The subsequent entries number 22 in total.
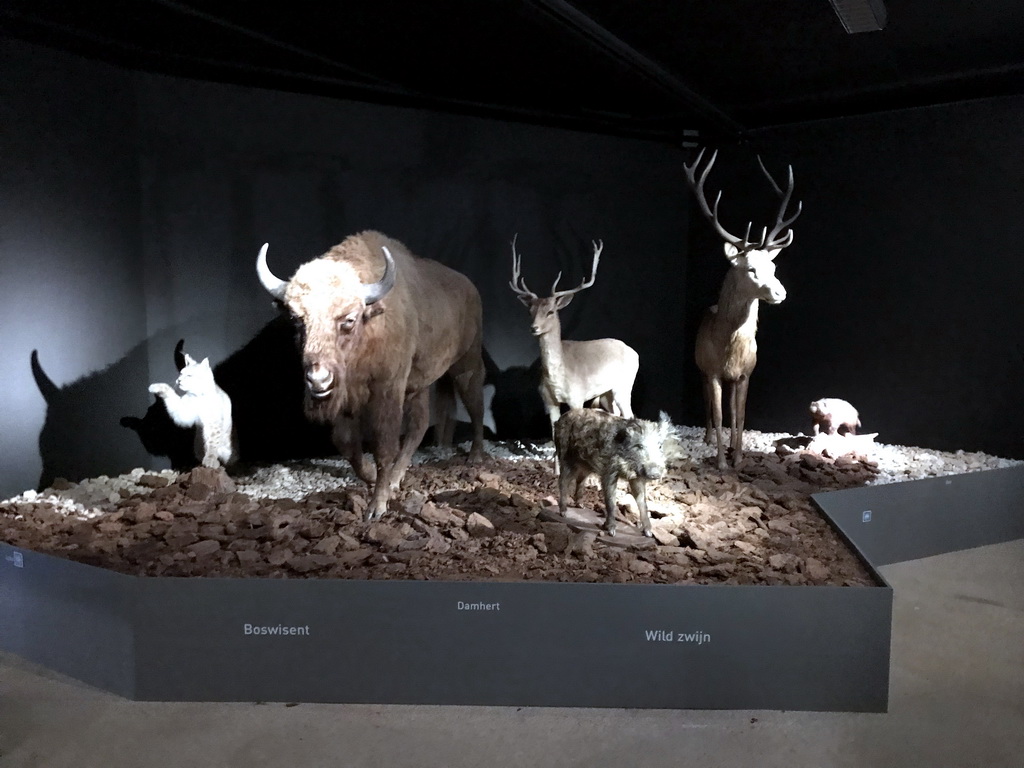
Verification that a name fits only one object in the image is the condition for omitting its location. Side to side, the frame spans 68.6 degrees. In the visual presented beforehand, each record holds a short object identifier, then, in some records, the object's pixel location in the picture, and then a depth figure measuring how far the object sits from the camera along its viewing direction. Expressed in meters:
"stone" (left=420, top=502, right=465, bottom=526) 3.95
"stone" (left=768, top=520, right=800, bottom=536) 4.00
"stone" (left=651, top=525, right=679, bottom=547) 3.71
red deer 4.89
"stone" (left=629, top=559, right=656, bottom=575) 3.32
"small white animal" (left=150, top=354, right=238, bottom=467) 4.86
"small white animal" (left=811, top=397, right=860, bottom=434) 5.96
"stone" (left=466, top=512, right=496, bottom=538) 3.86
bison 3.68
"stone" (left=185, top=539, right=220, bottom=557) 3.55
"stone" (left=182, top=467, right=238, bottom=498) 4.68
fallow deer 5.23
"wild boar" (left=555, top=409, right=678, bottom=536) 3.52
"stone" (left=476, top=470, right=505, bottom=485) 4.93
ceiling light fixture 4.21
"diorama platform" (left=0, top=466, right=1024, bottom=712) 2.83
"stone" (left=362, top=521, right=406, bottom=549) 3.66
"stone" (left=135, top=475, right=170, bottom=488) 4.84
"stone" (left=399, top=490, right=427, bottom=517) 4.12
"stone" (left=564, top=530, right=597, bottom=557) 3.54
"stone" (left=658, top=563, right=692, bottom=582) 3.27
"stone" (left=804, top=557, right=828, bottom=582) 3.24
